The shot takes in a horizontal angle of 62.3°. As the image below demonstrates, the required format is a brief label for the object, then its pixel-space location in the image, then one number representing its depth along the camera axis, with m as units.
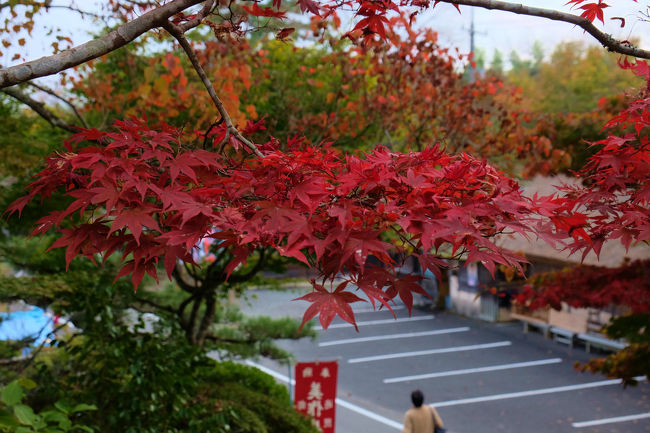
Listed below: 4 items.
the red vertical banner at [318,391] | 5.96
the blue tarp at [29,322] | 7.19
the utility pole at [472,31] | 15.99
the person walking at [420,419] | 4.93
